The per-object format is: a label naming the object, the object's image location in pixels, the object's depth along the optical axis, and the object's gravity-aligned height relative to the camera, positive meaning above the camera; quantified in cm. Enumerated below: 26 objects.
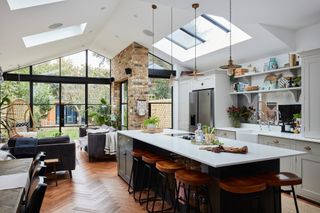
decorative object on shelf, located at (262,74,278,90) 467 +50
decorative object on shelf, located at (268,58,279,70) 463 +84
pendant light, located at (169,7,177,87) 437 +166
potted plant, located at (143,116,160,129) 444 -33
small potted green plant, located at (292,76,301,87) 411 +43
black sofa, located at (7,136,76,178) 420 -83
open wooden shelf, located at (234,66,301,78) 421 +69
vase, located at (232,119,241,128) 561 -42
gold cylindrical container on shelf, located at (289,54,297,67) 421 +84
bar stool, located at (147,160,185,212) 276 -75
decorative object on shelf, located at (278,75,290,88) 434 +45
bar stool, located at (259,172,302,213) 219 -72
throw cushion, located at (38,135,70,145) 449 -68
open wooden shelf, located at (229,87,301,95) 418 +31
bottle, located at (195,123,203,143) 312 -41
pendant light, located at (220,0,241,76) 285 +49
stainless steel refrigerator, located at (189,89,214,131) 566 -5
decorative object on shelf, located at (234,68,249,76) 535 +80
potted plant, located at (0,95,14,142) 705 -49
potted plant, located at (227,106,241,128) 554 -22
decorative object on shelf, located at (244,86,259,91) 504 +39
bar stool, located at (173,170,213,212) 229 -76
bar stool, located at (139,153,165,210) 324 -78
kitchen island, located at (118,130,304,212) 221 -51
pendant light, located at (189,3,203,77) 340 +148
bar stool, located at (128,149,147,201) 366 -102
